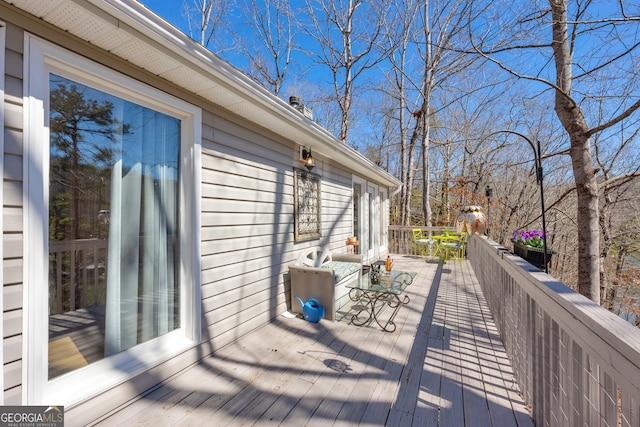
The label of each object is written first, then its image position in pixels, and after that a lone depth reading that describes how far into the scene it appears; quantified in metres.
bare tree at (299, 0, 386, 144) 9.03
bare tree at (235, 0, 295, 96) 9.15
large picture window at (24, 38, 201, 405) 1.58
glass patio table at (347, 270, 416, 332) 3.30
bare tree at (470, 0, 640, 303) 3.03
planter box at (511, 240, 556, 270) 3.41
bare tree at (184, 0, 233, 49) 8.19
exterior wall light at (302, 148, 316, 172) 4.06
